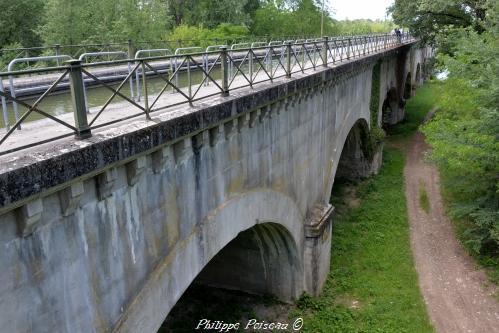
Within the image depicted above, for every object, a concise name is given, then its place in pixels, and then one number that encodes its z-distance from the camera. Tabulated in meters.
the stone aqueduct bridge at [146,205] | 4.20
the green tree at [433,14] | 22.70
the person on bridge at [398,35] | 33.92
